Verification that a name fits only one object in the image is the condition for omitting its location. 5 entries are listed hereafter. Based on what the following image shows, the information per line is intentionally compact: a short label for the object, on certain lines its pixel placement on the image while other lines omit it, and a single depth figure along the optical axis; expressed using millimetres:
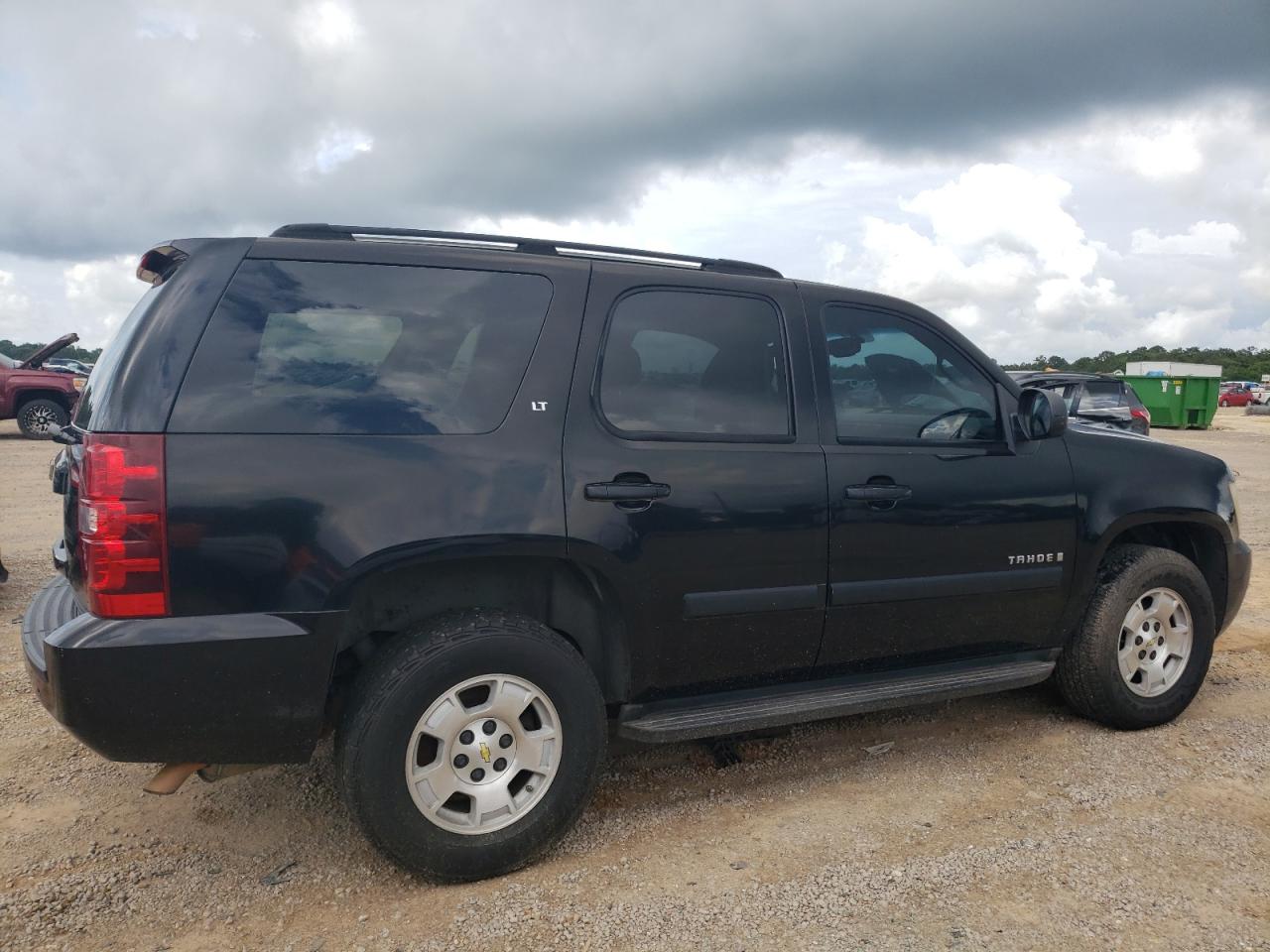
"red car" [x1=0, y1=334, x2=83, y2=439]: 15344
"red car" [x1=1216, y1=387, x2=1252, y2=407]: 54562
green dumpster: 26625
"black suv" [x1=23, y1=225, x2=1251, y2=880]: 2479
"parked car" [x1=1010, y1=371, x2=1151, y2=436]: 13664
